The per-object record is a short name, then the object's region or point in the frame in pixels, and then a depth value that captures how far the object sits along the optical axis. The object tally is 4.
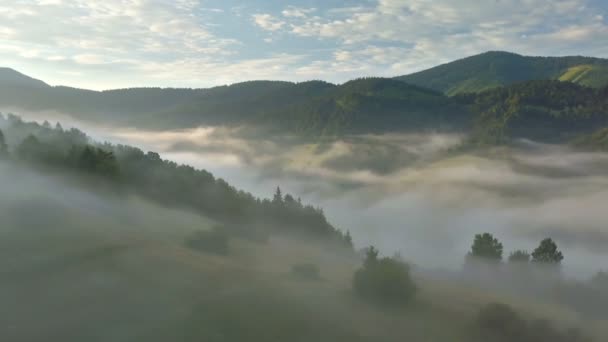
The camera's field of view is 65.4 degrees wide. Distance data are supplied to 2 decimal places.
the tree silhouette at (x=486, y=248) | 95.62
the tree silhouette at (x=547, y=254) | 97.19
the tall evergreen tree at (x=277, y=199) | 119.88
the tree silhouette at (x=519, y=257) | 95.38
